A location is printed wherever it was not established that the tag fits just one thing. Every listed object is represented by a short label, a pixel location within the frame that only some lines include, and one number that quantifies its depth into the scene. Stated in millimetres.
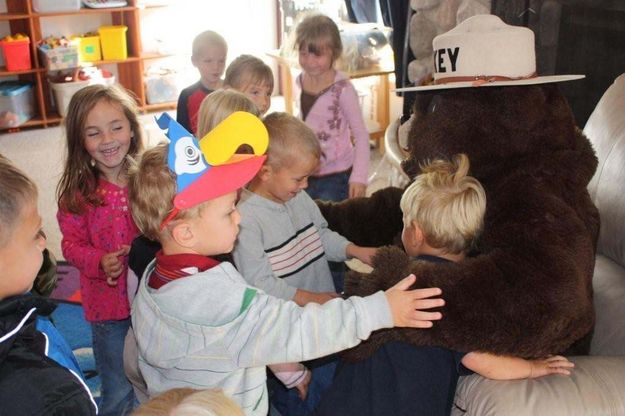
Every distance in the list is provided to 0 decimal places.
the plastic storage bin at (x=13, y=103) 5176
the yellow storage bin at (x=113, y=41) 5480
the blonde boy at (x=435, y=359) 1335
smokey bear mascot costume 1291
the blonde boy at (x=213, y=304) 1166
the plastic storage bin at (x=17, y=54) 5129
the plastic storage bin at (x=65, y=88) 5258
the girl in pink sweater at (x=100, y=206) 1822
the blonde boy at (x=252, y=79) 2311
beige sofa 1299
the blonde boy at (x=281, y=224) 1590
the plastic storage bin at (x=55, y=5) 5180
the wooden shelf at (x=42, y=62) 5246
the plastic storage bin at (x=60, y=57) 5168
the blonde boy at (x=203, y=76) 2627
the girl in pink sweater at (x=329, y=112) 2660
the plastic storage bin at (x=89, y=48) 5461
